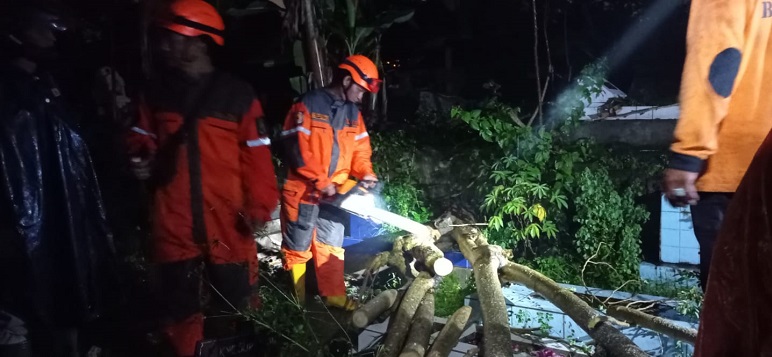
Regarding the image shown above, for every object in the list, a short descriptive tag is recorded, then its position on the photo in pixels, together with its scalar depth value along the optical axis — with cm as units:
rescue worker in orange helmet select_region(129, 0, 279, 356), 261
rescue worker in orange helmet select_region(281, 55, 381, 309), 366
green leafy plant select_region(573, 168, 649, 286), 450
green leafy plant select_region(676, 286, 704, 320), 337
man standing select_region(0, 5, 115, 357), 247
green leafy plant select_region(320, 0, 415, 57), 494
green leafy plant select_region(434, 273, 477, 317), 389
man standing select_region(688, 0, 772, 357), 188
